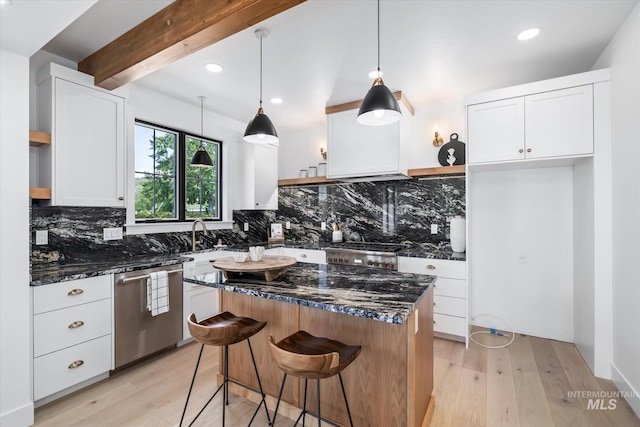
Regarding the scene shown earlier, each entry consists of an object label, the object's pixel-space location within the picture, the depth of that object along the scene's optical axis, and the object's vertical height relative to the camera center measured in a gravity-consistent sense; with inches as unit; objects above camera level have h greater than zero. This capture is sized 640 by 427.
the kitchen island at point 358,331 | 60.8 -26.6
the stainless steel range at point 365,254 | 127.8 -18.2
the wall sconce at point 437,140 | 141.3 +33.4
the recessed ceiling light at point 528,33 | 86.0 +51.0
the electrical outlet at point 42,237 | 97.3 -7.3
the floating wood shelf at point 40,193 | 88.0 +6.2
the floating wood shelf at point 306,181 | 164.6 +18.1
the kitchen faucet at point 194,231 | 142.0 -8.2
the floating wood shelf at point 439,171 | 131.0 +18.4
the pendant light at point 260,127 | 87.4 +24.6
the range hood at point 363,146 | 135.1 +30.8
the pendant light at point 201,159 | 131.0 +23.3
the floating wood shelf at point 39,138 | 87.4 +22.2
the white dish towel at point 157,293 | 103.6 -27.1
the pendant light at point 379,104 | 68.9 +24.7
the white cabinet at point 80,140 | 92.8 +24.2
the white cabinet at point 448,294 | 118.0 -31.9
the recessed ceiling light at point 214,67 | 107.1 +51.8
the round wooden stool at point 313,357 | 51.3 -26.9
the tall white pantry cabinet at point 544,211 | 94.7 +0.6
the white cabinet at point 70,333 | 81.3 -33.9
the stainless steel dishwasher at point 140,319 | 97.9 -36.2
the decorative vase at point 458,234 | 126.0 -8.8
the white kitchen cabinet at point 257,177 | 167.5 +20.4
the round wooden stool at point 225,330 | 63.4 -26.0
